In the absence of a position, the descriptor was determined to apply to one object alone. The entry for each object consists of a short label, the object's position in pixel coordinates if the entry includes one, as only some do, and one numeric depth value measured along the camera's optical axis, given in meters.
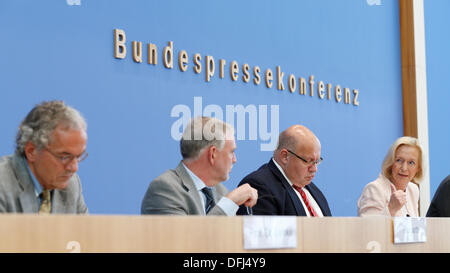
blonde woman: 7.46
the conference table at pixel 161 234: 2.80
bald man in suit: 6.36
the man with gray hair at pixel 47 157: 4.32
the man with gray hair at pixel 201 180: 5.19
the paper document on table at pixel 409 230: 4.42
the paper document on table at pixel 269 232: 3.48
